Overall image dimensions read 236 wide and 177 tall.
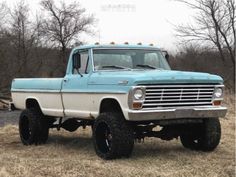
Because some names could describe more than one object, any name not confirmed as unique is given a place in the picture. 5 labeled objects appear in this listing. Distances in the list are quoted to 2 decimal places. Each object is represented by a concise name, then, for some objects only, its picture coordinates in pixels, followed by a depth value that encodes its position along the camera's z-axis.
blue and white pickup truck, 7.82
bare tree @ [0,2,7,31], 27.75
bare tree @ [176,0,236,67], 28.75
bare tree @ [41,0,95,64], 40.84
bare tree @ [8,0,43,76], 26.66
